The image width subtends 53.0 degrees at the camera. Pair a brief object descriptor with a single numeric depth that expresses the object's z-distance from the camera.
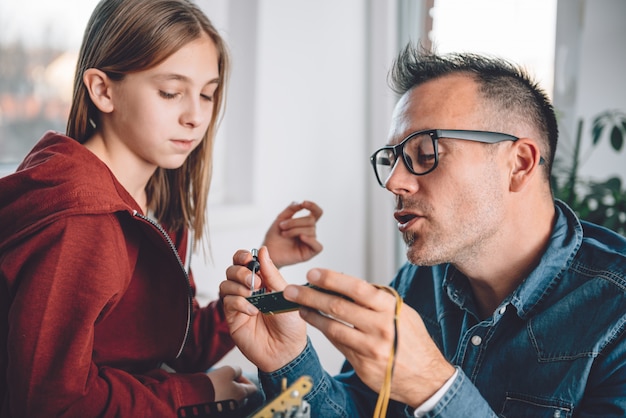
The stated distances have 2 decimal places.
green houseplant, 2.14
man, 1.11
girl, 1.02
